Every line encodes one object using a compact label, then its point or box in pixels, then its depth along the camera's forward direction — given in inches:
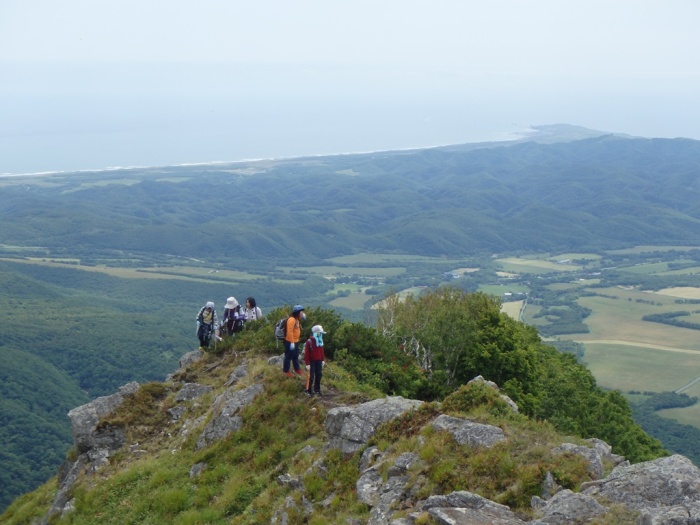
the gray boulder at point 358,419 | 770.2
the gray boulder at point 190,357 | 1268.9
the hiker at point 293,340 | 916.0
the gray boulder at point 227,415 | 885.8
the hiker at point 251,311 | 1213.1
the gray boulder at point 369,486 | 669.9
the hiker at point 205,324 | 1221.7
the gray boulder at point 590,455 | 645.9
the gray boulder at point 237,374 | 1067.9
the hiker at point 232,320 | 1234.0
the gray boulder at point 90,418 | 1003.9
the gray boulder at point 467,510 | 565.0
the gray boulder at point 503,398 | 824.9
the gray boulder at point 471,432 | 695.1
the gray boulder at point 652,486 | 564.4
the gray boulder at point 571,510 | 545.6
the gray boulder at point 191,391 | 1074.1
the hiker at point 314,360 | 885.2
